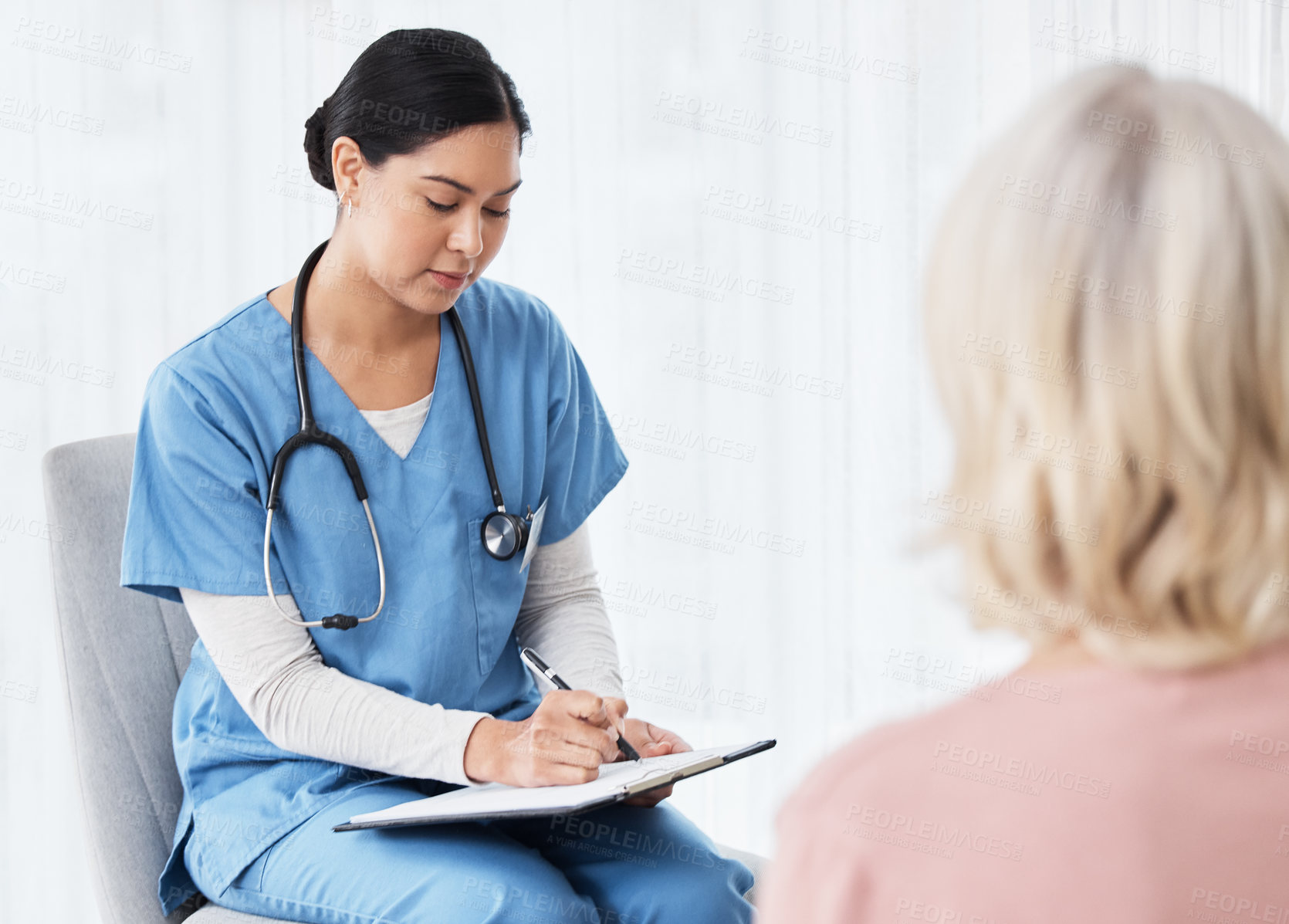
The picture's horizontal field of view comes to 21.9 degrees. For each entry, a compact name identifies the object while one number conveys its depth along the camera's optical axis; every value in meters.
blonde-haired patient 1.94
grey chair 2.87
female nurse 2.83
